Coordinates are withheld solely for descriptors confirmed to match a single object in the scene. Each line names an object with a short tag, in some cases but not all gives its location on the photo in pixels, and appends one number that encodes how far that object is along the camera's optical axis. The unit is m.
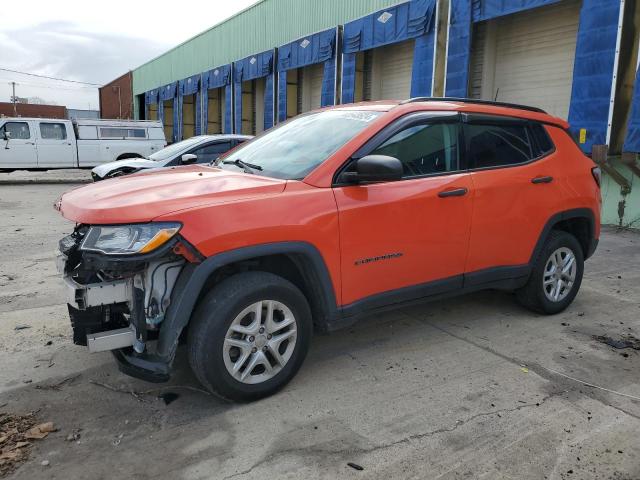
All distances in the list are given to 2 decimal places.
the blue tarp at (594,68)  8.90
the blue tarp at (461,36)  11.63
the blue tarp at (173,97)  33.12
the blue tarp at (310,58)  17.53
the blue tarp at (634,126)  8.53
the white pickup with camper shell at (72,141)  16.53
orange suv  2.75
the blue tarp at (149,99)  37.25
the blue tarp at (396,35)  13.35
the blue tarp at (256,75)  21.64
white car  10.12
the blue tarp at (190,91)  29.75
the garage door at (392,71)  15.62
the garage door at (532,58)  10.77
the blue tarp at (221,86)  25.81
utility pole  51.77
